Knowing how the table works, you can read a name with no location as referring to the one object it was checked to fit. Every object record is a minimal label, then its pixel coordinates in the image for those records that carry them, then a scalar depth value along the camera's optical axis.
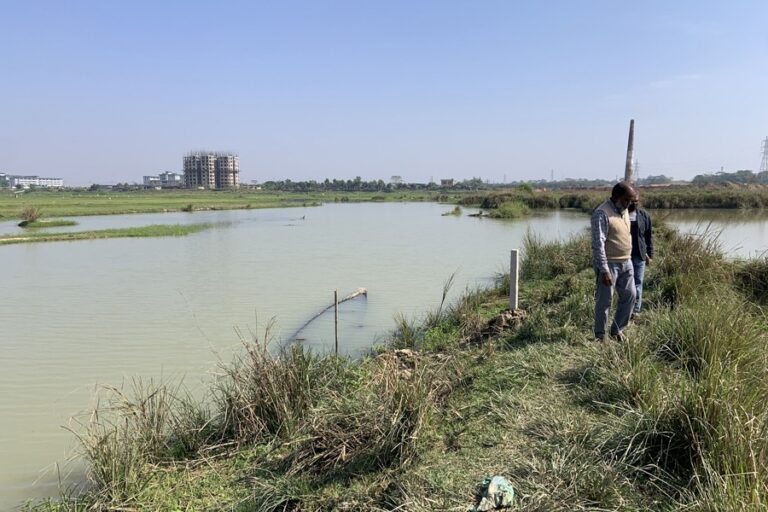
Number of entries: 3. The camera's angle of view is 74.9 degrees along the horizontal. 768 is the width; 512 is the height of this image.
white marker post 7.50
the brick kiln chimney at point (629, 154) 11.38
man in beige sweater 5.18
